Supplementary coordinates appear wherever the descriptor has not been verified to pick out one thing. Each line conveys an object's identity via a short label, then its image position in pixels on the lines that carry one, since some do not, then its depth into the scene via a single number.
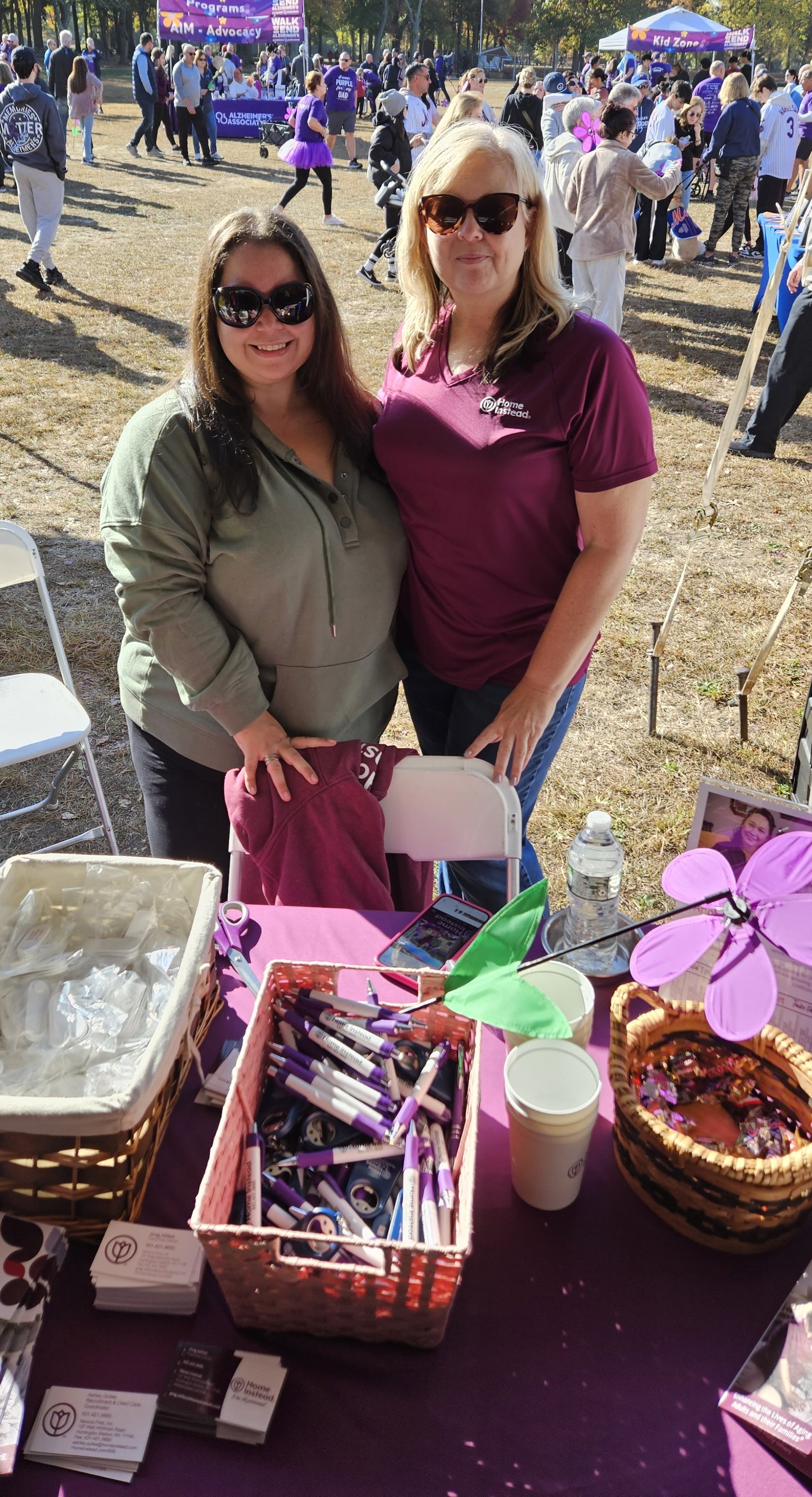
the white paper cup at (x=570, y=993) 1.15
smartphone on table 1.41
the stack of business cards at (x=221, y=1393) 0.89
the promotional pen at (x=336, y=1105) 1.04
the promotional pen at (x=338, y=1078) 1.07
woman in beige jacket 6.07
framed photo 1.17
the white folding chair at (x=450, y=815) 1.73
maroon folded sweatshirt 1.67
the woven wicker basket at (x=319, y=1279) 0.85
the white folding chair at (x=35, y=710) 2.59
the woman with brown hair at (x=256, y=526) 1.53
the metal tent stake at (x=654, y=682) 3.42
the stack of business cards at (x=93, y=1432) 0.86
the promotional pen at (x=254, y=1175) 0.95
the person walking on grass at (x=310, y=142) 10.59
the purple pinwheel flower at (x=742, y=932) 0.91
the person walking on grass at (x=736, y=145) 9.17
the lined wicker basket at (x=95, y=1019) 0.94
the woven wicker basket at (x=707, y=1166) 0.93
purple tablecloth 0.86
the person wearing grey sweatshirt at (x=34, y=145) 7.43
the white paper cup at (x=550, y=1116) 1.00
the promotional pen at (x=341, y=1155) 1.01
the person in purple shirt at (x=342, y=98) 18.41
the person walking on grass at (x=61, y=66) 15.57
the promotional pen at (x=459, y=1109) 1.04
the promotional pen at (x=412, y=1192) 0.93
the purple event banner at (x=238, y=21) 19.73
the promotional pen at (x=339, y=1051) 1.10
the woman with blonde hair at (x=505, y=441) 1.56
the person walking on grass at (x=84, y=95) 12.72
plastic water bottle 1.34
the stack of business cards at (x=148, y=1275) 0.97
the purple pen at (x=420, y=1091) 1.04
